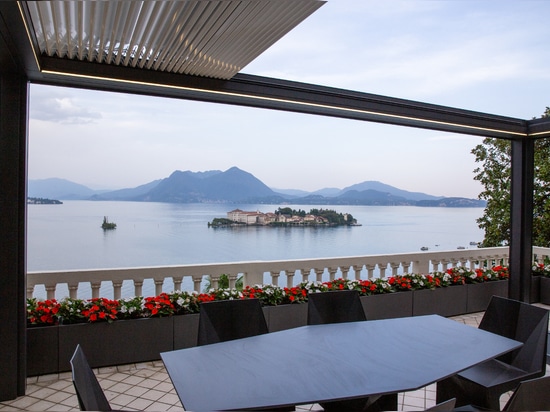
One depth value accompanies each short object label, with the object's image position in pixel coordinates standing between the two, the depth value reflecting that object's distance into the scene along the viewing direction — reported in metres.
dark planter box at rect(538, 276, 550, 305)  6.25
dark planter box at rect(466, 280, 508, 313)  5.64
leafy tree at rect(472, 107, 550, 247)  11.62
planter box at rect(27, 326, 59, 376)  3.49
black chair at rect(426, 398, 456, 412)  1.52
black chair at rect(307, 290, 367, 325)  3.16
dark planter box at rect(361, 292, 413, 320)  4.87
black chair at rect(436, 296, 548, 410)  2.58
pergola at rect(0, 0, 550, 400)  2.26
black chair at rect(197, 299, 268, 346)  2.79
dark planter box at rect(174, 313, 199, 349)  3.96
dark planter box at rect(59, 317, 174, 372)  3.60
